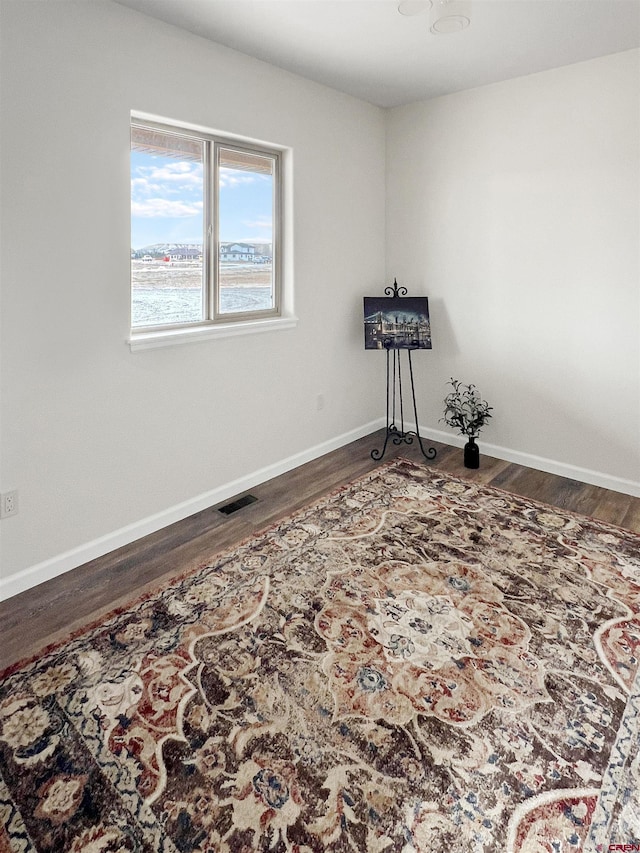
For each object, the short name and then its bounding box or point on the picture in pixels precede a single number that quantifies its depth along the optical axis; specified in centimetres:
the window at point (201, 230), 305
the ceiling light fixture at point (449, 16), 254
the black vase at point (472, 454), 414
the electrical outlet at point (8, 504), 254
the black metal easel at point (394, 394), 471
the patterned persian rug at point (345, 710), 156
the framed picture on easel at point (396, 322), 430
